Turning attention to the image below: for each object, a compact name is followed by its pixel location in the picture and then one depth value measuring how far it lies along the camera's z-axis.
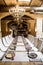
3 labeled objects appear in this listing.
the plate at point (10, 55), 1.20
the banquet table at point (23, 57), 1.15
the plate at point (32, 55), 1.23
